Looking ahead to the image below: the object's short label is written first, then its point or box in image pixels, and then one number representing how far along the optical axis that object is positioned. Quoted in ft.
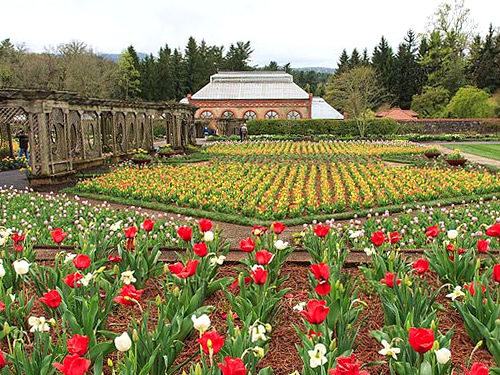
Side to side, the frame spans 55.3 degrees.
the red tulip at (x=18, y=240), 12.83
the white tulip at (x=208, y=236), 11.33
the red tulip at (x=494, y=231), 10.88
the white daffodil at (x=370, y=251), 11.69
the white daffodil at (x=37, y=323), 8.20
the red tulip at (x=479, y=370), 5.56
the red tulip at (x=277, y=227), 12.14
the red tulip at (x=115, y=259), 12.29
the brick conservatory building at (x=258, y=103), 149.59
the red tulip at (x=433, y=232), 11.83
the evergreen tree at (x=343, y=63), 218.22
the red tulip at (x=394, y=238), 12.16
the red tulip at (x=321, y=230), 12.38
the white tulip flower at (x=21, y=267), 9.28
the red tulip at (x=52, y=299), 8.50
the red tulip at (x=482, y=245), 11.17
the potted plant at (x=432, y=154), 59.65
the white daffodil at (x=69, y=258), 11.50
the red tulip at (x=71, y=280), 9.66
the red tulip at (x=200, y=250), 10.81
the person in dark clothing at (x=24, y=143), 64.75
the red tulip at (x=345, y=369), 5.57
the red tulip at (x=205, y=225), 12.17
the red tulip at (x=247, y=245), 11.19
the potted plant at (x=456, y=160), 51.03
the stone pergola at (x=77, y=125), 43.50
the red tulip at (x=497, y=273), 9.06
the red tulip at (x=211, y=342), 6.55
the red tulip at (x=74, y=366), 5.77
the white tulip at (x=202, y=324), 7.04
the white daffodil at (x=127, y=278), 9.84
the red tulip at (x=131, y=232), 12.25
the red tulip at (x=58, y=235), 12.01
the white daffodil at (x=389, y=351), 7.06
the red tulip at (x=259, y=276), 9.12
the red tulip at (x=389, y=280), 9.73
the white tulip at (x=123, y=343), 6.63
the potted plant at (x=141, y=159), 55.83
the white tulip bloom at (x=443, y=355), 6.26
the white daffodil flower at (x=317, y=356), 6.67
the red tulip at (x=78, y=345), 6.59
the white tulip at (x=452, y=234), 11.09
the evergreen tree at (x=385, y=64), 204.95
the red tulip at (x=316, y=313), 7.40
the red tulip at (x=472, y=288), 9.73
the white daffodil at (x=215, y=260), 11.53
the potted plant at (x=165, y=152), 66.18
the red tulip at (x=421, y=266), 10.00
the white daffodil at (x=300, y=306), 9.33
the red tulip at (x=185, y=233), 11.87
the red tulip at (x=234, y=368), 5.62
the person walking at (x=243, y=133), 110.57
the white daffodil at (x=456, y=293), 9.48
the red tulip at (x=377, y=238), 11.44
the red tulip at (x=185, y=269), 9.33
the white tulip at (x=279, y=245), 11.16
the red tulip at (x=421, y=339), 6.34
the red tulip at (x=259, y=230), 13.03
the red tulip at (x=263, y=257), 10.10
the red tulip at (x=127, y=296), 8.33
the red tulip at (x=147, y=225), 12.66
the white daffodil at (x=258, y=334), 7.76
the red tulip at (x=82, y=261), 10.04
